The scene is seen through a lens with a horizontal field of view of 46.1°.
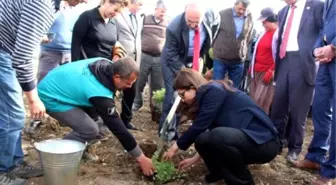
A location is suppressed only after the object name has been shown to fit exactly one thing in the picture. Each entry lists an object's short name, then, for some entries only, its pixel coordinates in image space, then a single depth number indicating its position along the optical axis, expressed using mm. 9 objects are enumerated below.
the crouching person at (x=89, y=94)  3232
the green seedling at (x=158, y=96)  5516
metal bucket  2961
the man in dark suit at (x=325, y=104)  3457
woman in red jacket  5789
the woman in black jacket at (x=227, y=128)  3262
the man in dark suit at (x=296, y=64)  4078
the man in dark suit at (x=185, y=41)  4414
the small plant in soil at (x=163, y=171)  3529
